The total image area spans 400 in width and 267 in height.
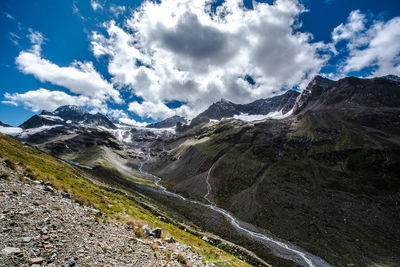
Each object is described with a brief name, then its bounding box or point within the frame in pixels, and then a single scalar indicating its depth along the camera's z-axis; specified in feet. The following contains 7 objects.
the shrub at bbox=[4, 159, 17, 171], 63.49
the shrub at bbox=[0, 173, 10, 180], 51.46
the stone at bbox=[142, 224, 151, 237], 60.42
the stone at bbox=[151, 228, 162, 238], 62.31
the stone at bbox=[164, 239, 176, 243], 62.84
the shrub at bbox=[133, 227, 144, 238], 55.66
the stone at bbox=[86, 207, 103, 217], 58.45
